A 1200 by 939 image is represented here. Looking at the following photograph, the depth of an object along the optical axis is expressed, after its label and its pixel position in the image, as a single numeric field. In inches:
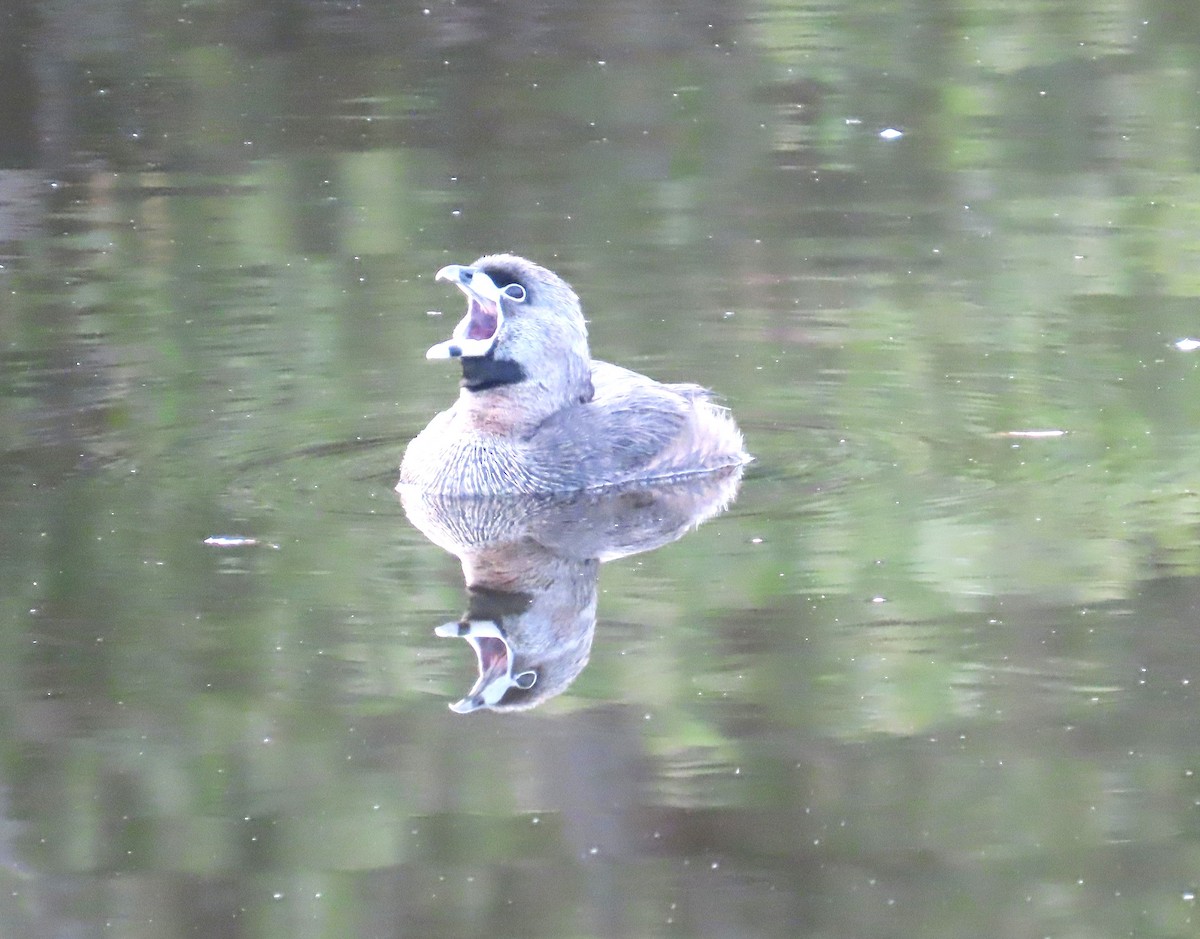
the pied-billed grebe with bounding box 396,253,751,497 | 685.3
